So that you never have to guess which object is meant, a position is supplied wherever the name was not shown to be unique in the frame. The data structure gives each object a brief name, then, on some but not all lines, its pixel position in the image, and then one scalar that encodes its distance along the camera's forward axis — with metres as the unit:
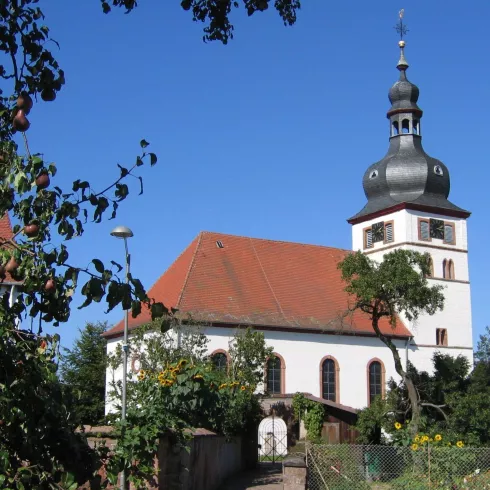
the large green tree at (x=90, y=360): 44.13
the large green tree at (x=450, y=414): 23.97
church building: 35.06
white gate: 31.92
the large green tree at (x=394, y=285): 23.84
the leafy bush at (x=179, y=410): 8.39
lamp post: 14.16
